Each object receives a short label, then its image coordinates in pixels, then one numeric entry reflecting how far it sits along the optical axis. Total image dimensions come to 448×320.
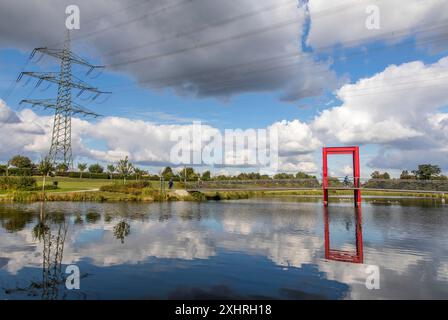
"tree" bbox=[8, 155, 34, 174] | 82.18
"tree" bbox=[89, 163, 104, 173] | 112.06
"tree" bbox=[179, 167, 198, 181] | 87.21
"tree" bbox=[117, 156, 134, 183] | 72.06
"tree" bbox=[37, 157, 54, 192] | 51.34
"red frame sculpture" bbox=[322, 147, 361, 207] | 45.16
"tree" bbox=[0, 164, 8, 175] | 72.12
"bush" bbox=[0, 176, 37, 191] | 48.56
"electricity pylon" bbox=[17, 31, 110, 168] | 54.62
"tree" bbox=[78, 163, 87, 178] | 90.56
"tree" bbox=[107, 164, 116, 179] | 84.81
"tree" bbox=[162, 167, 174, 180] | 93.64
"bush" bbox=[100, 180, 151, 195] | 52.75
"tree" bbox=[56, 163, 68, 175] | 87.21
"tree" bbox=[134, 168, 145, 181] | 85.25
